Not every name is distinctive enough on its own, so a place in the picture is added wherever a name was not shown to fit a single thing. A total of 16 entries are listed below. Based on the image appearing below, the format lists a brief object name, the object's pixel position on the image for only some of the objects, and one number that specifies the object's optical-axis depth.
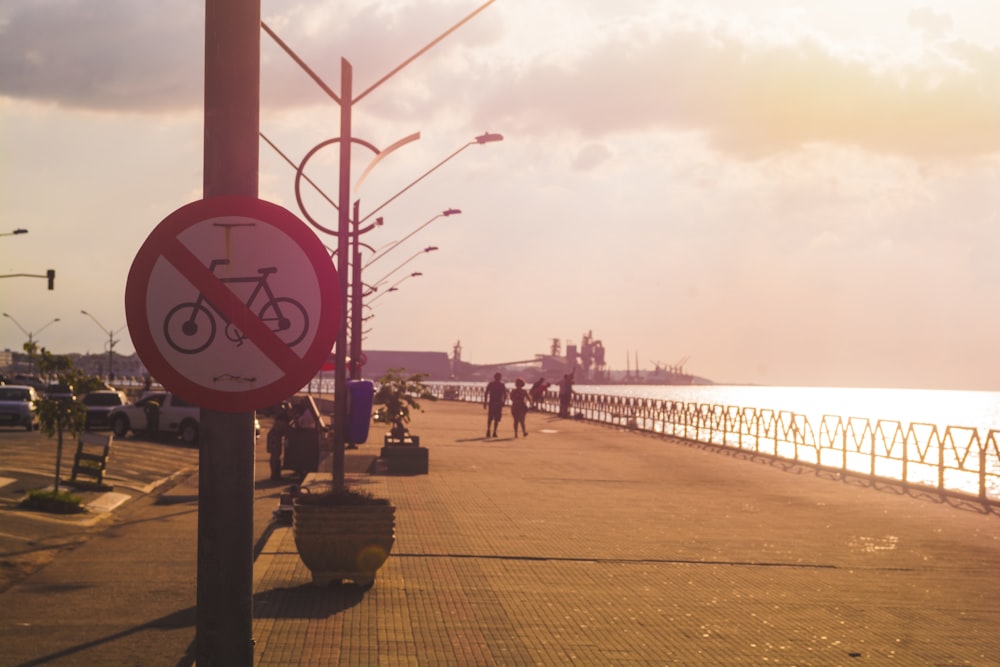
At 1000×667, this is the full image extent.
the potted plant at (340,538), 9.83
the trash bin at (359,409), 20.77
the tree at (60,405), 18.64
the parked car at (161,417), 35.56
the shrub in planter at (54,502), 17.11
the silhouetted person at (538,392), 61.81
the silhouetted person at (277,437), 22.97
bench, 19.82
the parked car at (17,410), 40.72
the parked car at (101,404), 40.81
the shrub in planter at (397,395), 25.25
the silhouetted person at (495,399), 36.89
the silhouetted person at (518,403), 38.09
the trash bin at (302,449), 23.36
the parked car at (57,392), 49.97
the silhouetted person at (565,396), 54.41
